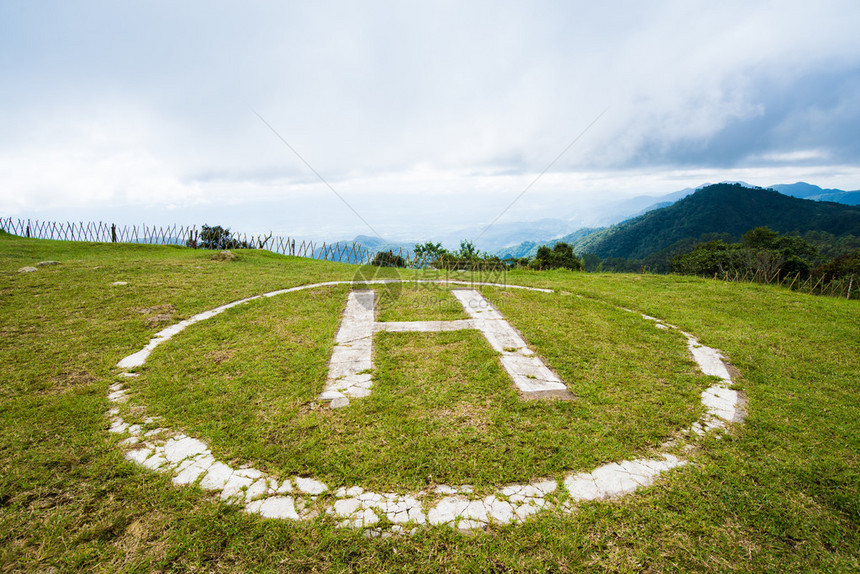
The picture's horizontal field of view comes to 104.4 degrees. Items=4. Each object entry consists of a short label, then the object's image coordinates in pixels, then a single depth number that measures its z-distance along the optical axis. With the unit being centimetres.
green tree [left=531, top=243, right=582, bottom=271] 3502
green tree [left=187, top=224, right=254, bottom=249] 2894
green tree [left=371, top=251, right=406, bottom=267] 2529
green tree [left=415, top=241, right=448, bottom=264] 3740
